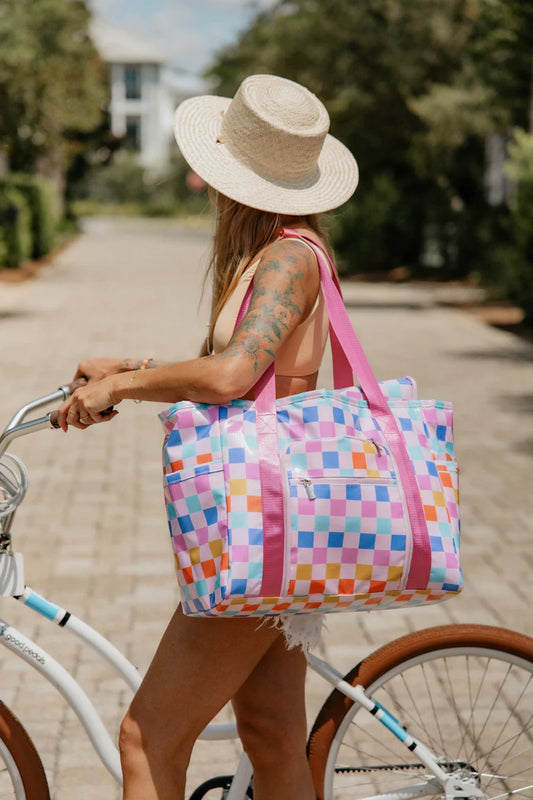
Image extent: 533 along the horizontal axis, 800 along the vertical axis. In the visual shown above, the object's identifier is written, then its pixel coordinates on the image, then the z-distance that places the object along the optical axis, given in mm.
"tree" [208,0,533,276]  21609
